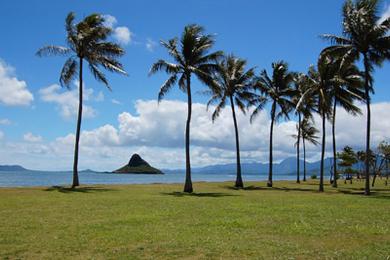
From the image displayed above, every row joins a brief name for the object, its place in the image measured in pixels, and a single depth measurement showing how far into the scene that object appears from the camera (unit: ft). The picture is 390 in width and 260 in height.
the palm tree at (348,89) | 145.85
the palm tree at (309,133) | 255.56
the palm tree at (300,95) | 167.03
